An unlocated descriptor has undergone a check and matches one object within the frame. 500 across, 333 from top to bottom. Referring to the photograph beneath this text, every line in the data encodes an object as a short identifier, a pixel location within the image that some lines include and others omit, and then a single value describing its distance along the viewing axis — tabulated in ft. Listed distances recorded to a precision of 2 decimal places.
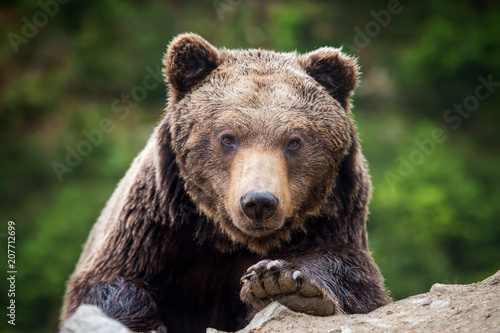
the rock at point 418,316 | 23.77
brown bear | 30.48
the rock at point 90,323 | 20.81
